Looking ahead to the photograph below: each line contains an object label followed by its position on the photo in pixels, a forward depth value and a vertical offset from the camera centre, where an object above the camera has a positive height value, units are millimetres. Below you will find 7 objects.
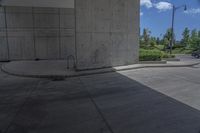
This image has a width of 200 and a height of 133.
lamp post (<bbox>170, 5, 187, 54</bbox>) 16674 +5239
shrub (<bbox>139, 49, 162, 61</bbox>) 10097 -245
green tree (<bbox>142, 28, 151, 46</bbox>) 27838 +3658
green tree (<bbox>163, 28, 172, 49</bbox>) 29979 +3139
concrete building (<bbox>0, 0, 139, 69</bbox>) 7746 +1562
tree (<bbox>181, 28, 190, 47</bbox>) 32019 +3721
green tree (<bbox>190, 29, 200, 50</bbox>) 28154 +2339
